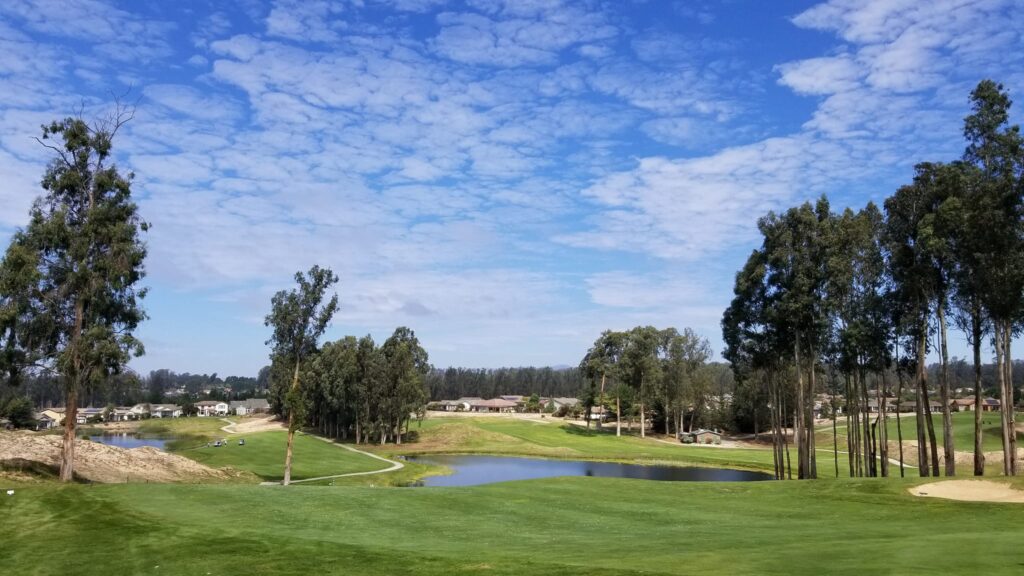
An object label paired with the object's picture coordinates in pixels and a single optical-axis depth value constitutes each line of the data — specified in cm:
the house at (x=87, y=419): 17544
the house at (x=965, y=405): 14654
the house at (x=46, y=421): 17575
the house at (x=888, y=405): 15538
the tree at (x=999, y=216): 3228
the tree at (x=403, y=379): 10612
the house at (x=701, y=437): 11349
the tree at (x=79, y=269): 3331
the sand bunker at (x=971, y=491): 2861
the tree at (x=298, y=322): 4666
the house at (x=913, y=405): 14895
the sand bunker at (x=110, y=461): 4159
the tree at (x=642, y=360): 11481
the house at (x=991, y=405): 14511
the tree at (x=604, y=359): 12019
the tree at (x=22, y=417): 8546
